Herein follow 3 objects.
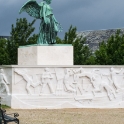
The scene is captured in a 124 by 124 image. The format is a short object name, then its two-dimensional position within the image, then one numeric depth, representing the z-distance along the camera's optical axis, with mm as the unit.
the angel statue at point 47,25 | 21078
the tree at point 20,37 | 30344
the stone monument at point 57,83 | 19594
